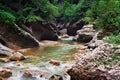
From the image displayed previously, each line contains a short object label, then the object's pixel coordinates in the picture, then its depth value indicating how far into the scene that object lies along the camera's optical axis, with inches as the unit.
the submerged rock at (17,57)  367.6
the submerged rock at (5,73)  273.4
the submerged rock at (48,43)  603.6
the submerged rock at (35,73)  276.5
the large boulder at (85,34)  646.8
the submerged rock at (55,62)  331.2
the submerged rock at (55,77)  251.1
